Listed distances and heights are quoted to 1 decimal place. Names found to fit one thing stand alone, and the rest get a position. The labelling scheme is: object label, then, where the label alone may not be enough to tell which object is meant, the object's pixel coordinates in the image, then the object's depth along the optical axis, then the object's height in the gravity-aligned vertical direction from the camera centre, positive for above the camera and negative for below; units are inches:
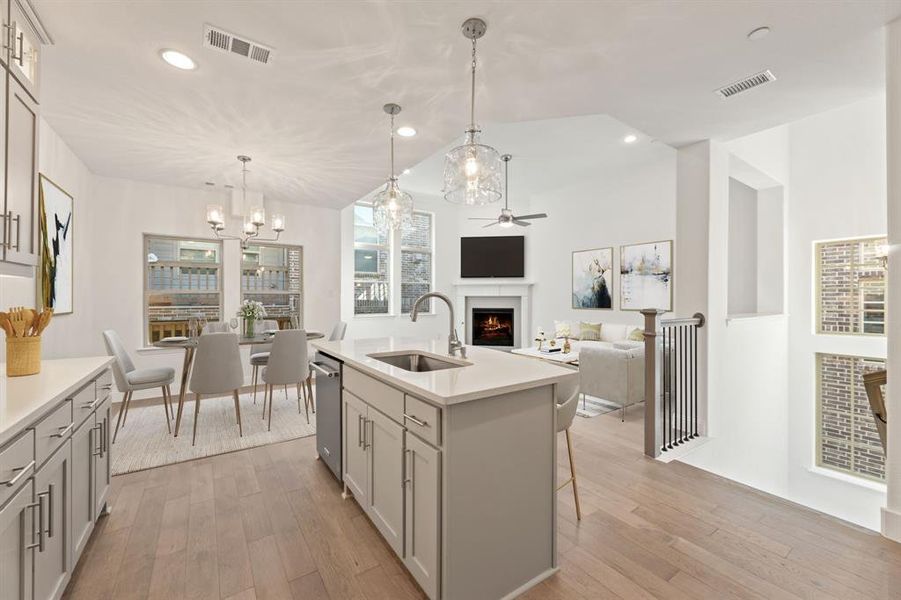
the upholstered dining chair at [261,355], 169.2 -24.6
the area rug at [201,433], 120.9 -47.9
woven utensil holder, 67.9 -9.8
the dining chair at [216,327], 169.2 -11.6
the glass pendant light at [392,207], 124.3 +30.2
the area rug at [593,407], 164.4 -47.2
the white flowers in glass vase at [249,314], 159.5 -5.5
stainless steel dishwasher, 98.8 -29.4
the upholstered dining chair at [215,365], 132.3 -22.5
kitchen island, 57.4 -27.9
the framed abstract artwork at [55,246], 121.5 +18.4
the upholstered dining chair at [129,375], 132.9 -26.9
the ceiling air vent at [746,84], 97.9 +57.0
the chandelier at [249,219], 154.9 +33.7
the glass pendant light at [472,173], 91.8 +31.2
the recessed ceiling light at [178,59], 85.1 +54.3
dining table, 140.1 -15.8
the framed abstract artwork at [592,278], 261.1 +16.2
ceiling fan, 241.4 +51.1
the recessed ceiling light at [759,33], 79.5 +55.7
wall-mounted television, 311.9 +36.3
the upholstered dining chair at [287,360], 147.3 -22.8
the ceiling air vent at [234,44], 78.4 +54.2
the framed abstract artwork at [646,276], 228.7 +15.8
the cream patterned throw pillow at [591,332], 250.8 -19.8
